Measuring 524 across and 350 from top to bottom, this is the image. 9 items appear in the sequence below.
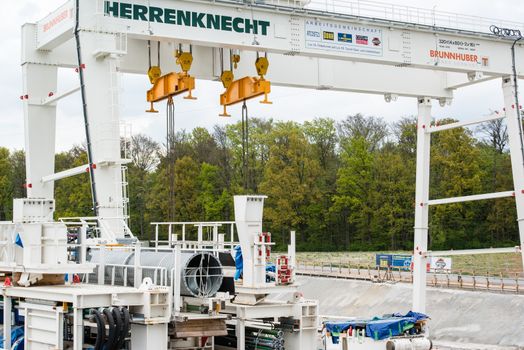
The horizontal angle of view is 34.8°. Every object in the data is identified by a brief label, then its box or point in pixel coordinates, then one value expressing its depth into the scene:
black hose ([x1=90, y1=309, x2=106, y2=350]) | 14.86
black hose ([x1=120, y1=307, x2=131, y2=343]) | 14.94
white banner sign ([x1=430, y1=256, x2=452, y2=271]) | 53.80
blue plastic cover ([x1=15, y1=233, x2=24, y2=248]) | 17.22
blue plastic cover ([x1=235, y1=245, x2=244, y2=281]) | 17.98
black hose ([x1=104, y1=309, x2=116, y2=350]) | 14.86
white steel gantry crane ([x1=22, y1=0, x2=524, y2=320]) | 20.64
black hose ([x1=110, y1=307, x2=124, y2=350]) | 14.88
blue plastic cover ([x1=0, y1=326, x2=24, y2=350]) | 17.64
